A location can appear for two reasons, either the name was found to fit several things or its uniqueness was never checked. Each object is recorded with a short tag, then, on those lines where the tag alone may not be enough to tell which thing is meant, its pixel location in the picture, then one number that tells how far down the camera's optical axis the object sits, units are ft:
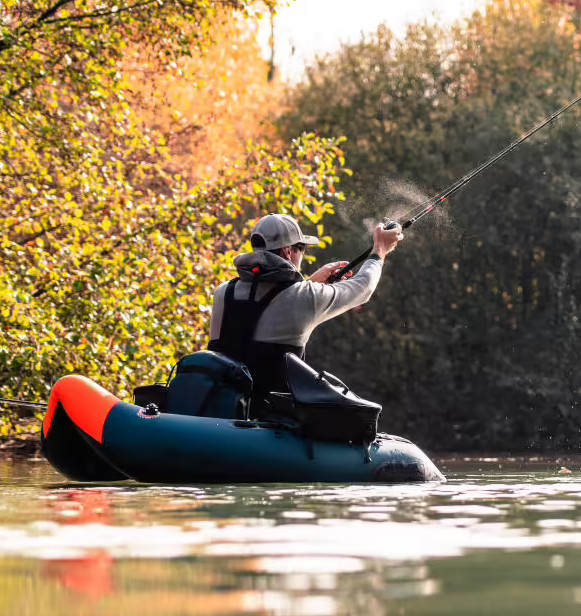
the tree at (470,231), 133.30
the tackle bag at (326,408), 47.21
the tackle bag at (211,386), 47.65
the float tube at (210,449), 47.30
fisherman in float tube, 48.72
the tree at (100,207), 72.45
